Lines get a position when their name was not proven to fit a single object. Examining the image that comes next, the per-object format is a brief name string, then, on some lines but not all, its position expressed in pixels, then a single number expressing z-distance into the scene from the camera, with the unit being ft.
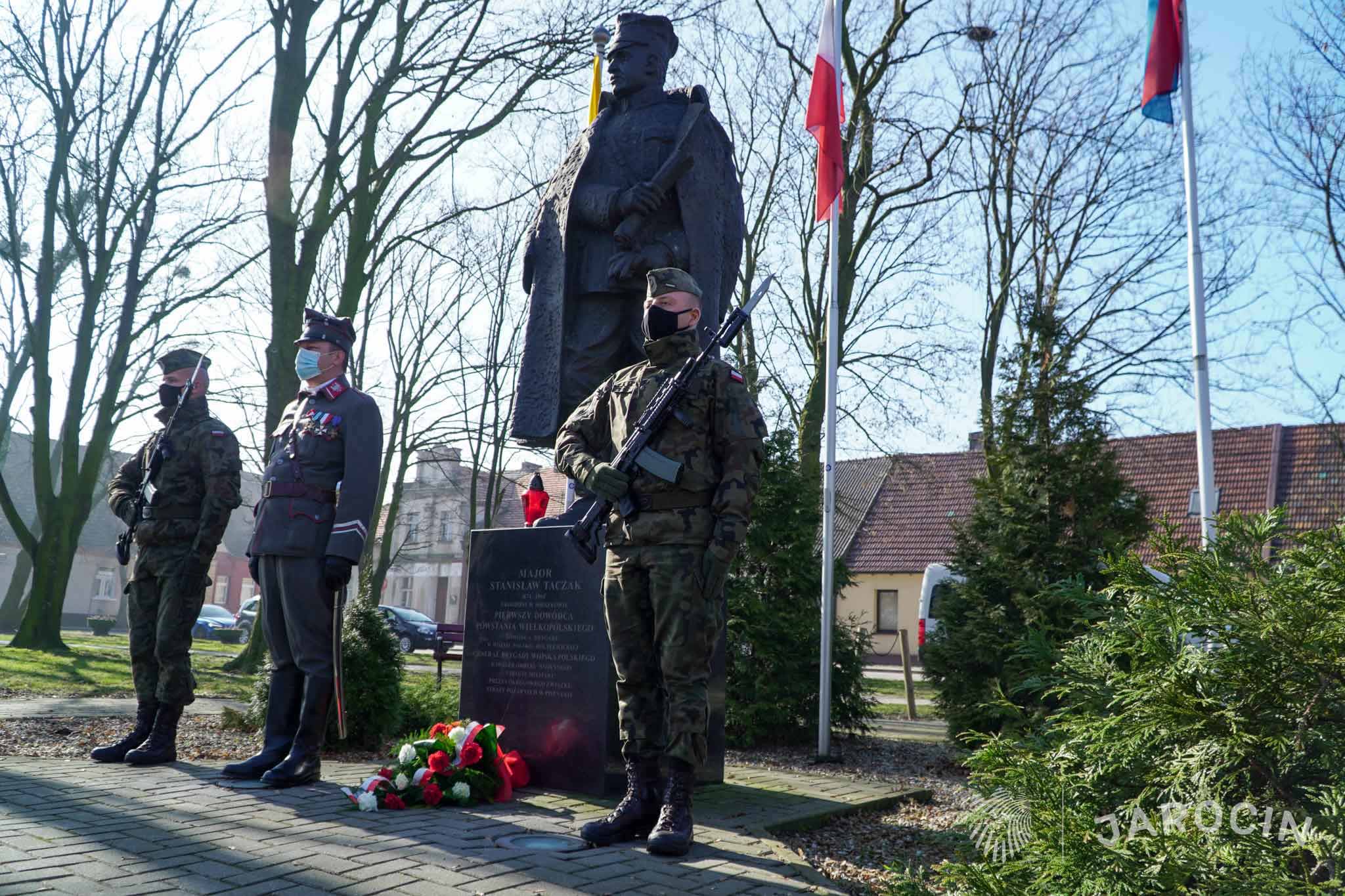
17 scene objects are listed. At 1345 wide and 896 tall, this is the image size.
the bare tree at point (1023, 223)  67.46
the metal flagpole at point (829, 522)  29.63
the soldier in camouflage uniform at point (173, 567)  20.67
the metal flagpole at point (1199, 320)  26.91
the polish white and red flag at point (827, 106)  35.37
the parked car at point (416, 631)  99.91
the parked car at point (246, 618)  127.03
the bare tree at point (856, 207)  61.36
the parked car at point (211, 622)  130.21
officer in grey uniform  18.30
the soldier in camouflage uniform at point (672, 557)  14.24
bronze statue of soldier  20.22
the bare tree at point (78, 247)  58.95
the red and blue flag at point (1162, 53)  31.35
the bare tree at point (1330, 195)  57.36
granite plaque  17.46
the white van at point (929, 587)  76.54
